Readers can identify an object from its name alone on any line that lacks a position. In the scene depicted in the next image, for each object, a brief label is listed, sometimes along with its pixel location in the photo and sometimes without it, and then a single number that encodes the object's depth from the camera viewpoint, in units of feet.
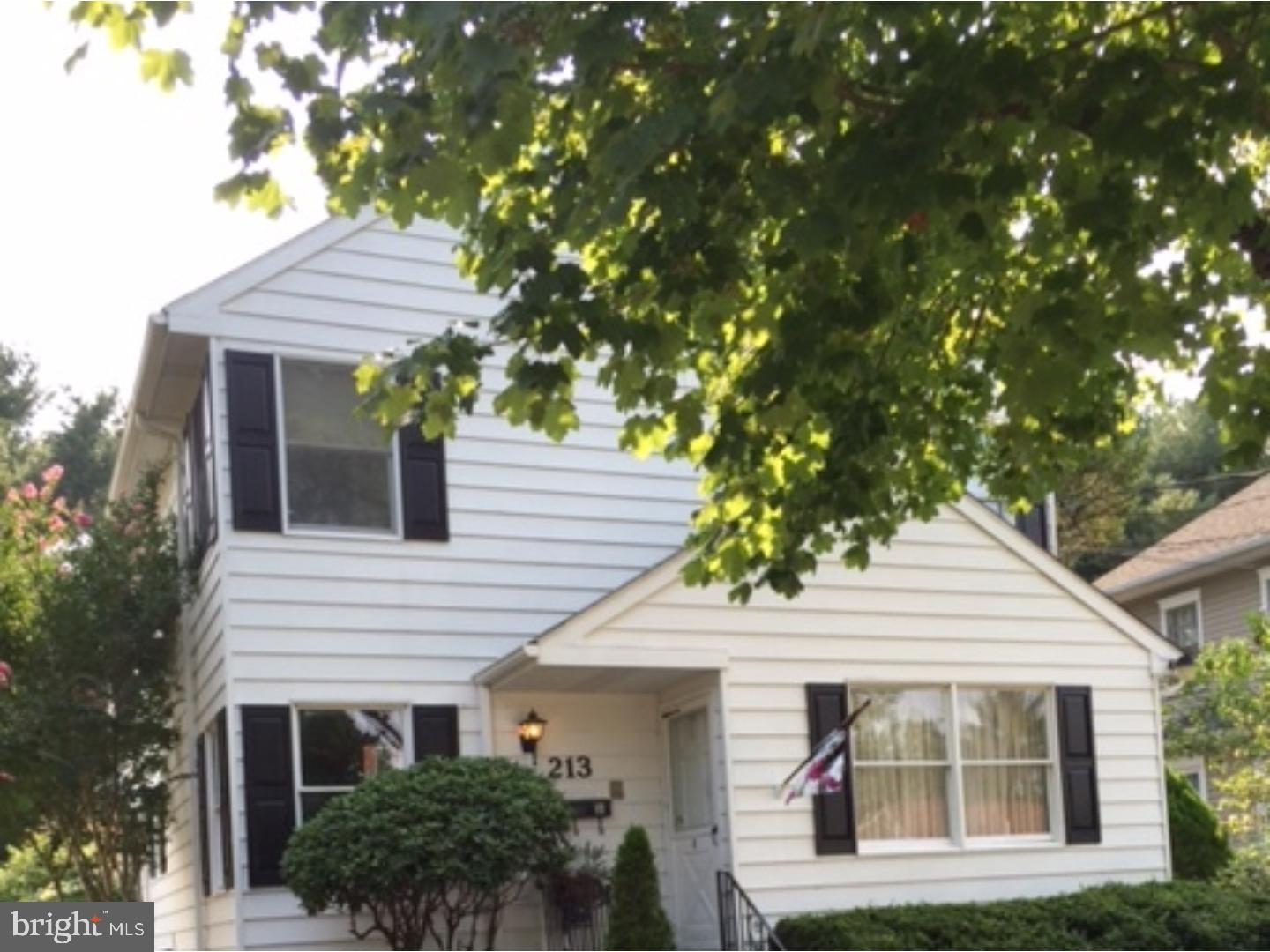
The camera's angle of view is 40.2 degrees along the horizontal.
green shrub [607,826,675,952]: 41.06
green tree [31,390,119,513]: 137.08
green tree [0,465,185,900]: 48.42
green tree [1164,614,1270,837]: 57.88
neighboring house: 87.71
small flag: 44.01
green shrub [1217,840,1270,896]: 54.39
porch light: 45.55
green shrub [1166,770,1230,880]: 57.41
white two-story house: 43.91
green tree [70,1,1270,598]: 21.43
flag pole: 45.70
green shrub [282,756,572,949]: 39.52
